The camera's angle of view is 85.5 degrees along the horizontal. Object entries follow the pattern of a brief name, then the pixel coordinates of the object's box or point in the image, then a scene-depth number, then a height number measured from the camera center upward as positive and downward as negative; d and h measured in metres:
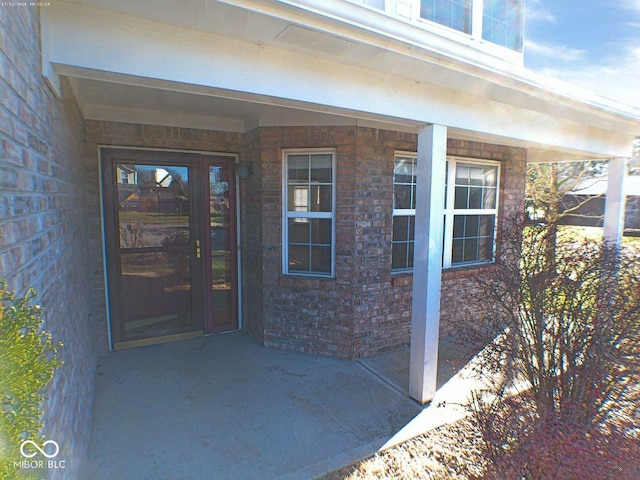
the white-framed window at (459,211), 4.64 -0.06
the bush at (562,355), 1.91 -1.12
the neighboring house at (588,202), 10.61 +0.23
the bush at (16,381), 0.73 -0.40
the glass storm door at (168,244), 4.39 -0.54
